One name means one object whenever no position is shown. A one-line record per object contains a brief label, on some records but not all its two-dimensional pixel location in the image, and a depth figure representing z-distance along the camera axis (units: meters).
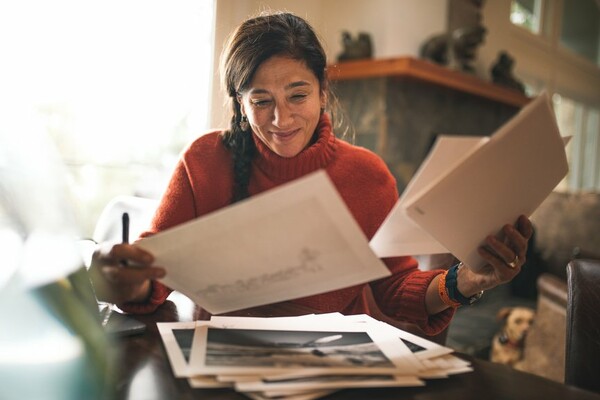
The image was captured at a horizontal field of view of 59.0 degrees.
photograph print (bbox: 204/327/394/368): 0.55
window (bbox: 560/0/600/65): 5.65
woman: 0.99
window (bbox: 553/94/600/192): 5.96
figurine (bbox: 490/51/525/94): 3.81
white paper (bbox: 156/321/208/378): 0.52
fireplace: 2.91
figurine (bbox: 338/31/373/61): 2.96
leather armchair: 0.77
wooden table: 0.50
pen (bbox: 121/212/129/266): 0.66
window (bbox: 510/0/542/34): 4.58
